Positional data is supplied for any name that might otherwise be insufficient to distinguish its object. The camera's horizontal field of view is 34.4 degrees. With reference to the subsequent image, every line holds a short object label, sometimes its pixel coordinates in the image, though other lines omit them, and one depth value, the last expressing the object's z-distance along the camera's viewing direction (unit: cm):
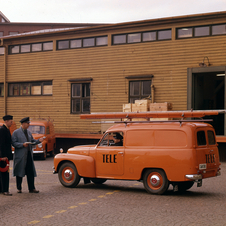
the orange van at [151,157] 892
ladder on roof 947
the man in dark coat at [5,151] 908
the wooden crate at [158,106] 1891
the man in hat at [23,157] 934
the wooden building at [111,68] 2022
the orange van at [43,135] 1952
